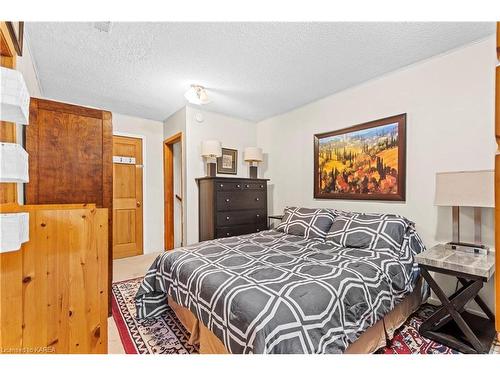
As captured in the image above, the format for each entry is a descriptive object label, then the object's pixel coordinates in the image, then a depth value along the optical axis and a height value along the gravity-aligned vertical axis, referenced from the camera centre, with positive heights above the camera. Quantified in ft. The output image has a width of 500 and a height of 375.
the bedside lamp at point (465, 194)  5.74 -0.25
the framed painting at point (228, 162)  12.29 +1.22
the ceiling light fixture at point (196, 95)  8.80 +3.41
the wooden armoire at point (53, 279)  2.68 -1.22
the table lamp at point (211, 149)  11.05 +1.68
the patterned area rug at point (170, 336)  5.32 -3.82
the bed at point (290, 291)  3.69 -2.09
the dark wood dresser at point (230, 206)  10.42 -1.03
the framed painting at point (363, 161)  8.13 +0.90
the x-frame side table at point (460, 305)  5.14 -2.89
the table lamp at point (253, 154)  12.03 +1.57
